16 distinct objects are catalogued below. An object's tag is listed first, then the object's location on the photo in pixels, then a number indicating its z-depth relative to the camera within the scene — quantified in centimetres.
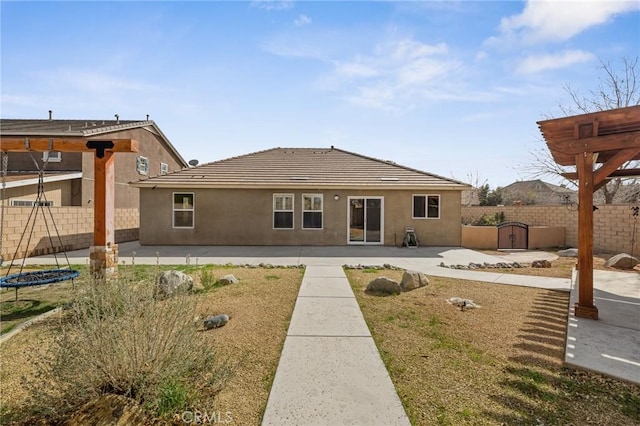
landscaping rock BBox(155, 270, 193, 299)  536
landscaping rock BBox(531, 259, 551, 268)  928
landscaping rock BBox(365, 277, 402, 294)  623
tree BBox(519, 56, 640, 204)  1861
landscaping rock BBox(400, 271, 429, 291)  655
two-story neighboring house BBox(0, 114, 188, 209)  1400
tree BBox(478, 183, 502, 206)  2798
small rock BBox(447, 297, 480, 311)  539
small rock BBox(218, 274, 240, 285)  675
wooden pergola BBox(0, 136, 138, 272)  614
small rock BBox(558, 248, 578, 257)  1179
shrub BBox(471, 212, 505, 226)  1723
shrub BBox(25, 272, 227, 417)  236
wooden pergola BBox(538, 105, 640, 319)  482
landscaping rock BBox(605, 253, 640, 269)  910
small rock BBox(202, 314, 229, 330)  441
